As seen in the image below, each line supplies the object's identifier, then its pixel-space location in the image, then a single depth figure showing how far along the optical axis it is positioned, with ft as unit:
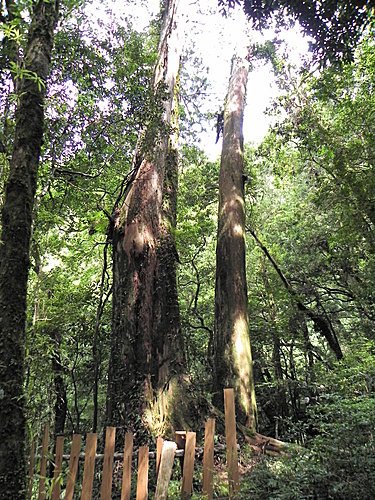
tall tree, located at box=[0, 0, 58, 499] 6.63
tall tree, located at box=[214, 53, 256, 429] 20.42
